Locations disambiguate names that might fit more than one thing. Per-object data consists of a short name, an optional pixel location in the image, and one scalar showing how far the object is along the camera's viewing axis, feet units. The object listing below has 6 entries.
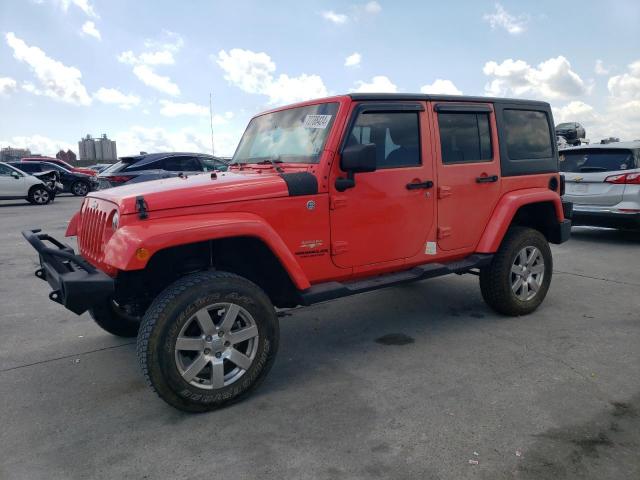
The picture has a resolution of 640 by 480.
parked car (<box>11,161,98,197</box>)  69.72
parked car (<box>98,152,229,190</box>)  37.40
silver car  25.99
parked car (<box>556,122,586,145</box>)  84.87
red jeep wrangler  9.93
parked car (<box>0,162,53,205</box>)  57.72
